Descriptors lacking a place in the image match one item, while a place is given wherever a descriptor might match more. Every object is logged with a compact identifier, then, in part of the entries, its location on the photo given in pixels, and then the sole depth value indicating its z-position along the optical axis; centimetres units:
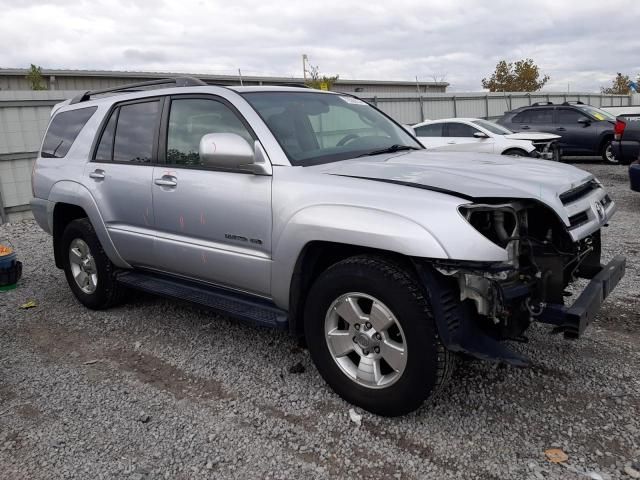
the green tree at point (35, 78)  1997
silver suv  266
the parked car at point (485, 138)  1123
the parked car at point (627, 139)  961
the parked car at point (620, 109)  1589
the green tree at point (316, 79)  2307
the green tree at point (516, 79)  3988
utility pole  2374
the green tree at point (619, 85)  4989
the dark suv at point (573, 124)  1377
